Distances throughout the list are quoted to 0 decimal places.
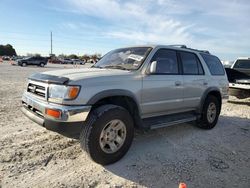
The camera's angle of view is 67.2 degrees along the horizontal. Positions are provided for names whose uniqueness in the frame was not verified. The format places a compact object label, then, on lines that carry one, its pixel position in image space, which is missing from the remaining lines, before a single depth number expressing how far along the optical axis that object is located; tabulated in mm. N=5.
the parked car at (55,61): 50892
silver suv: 2724
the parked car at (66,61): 50699
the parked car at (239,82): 7104
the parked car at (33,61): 30057
